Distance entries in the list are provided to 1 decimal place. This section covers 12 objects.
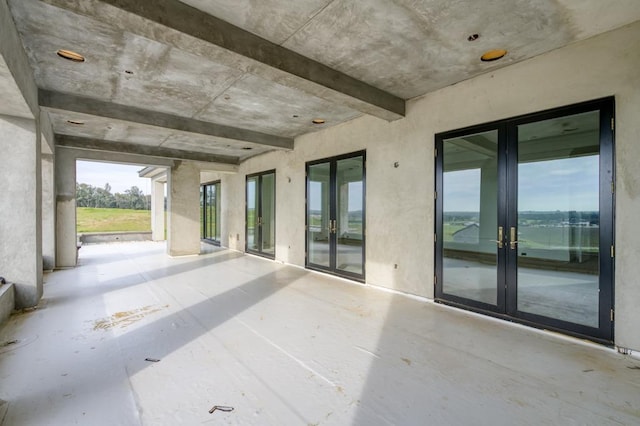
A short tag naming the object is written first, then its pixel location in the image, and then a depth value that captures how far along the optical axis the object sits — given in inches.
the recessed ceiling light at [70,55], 134.3
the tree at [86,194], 783.7
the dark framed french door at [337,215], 232.2
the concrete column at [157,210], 534.6
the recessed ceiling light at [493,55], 134.2
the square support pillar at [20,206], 157.1
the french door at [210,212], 483.5
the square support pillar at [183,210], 354.0
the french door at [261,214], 339.9
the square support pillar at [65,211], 282.8
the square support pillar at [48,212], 258.5
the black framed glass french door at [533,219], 124.8
